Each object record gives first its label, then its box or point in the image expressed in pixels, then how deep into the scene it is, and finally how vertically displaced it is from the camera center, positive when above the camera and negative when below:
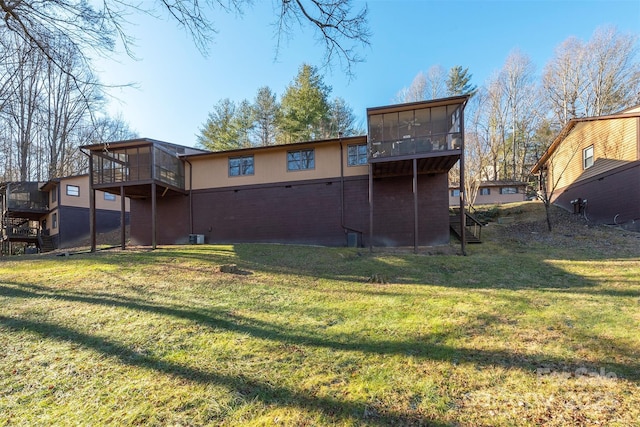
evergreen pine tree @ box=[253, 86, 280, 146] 27.09 +9.68
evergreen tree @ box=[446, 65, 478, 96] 28.70 +13.33
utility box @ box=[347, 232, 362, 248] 12.57 -0.99
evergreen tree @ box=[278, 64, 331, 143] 23.84 +9.24
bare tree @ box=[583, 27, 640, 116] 22.06 +10.88
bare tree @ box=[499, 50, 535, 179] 27.50 +12.20
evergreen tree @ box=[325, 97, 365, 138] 26.90 +9.44
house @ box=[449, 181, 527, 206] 26.29 +1.85
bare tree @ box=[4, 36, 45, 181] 6.65 +3.96
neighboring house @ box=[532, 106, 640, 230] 12.16 +2.18
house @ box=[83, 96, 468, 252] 11.39 +1.61
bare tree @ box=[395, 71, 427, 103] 28.02 +12.30
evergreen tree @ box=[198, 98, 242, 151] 26.06 +8.47
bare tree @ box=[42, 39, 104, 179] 6.00 +4.78
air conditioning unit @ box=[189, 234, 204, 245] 14.06 -0.87
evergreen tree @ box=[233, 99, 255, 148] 26.59 +9.02
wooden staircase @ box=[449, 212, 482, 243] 12.64 -0.65
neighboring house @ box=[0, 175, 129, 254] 20.16 +1.04
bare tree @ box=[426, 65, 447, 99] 28.25 +13.21
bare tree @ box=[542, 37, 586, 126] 24.02 +11.30
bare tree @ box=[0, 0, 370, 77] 4.67 +3.45
